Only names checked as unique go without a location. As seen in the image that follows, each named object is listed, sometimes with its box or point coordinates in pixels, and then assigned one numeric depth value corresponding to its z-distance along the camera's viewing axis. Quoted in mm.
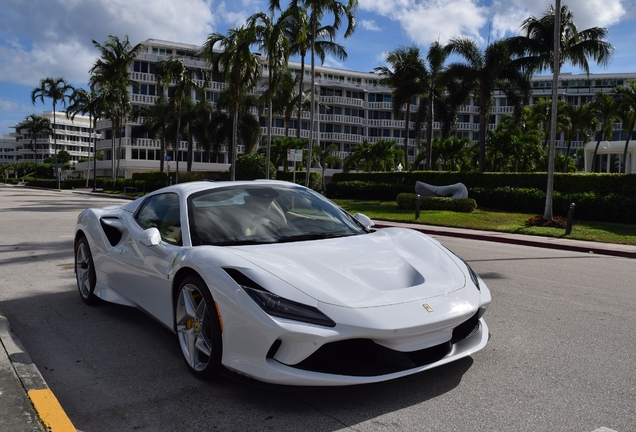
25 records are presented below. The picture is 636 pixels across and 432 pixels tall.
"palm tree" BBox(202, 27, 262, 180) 29078
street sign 25281
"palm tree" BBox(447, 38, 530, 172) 32844
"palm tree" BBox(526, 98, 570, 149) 48938
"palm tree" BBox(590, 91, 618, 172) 43500
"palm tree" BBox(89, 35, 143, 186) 56812
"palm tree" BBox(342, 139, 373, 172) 53375
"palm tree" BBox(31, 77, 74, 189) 80312
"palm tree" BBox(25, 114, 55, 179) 114688
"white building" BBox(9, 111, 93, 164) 150500
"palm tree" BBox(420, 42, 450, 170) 36250
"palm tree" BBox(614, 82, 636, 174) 41719
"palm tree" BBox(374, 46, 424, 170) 38156
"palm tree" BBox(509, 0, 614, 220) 28562
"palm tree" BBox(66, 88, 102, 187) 60094
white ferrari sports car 3293
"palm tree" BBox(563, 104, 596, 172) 48441
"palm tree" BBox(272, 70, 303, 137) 51022
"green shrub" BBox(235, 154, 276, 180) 35469
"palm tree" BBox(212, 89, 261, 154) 55969
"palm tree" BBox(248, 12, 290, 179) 28781
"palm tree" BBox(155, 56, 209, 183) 43938
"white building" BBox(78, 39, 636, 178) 71062
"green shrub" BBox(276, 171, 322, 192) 34812
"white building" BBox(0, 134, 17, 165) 178000
